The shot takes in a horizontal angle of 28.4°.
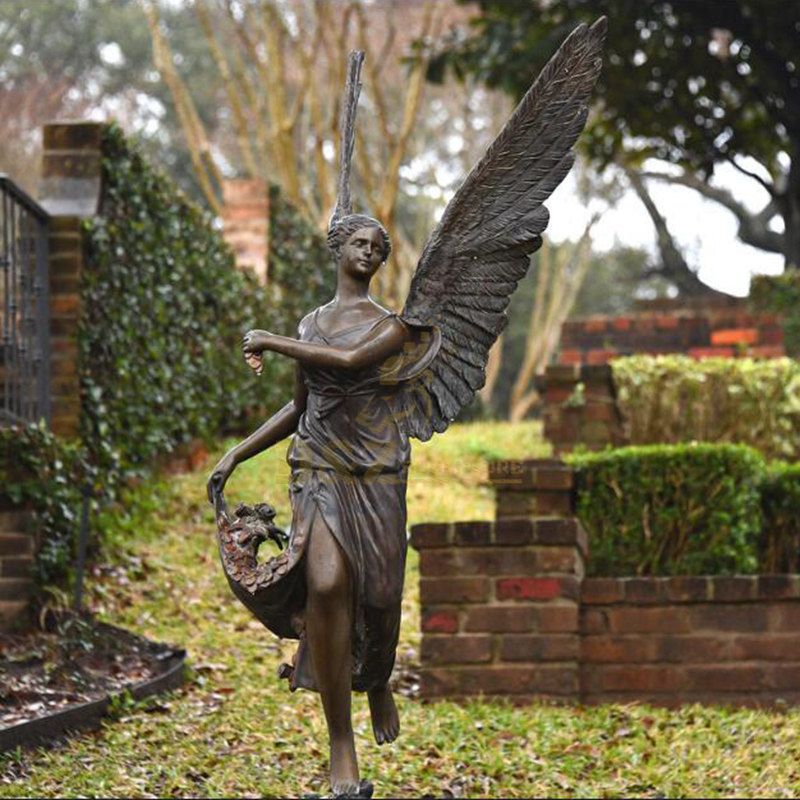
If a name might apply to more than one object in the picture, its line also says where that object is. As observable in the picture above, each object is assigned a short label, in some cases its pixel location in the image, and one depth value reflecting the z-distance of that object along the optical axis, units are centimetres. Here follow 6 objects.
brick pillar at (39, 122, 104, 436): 875
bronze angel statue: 453
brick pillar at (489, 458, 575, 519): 727
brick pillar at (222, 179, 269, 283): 1395
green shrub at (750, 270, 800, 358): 1358
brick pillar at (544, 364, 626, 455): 1096
